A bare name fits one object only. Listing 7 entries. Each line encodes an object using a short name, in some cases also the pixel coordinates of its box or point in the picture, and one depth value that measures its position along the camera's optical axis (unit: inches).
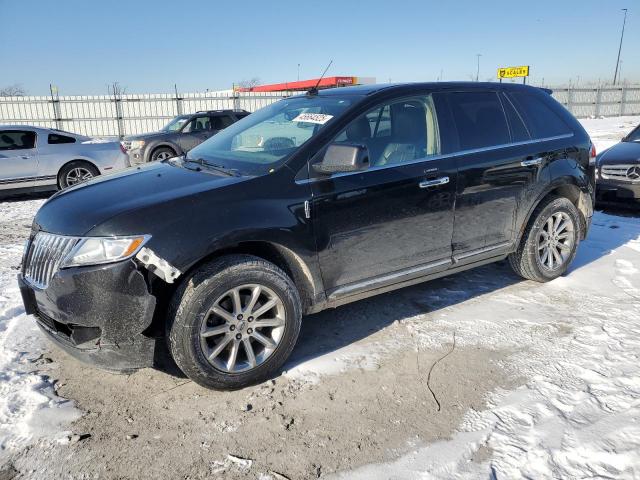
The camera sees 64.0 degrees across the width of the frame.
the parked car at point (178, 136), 494.6
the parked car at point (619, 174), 287.0
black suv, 112.4
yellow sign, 1484.9
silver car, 366.9
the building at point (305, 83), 1168.5
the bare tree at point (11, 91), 1851.6
